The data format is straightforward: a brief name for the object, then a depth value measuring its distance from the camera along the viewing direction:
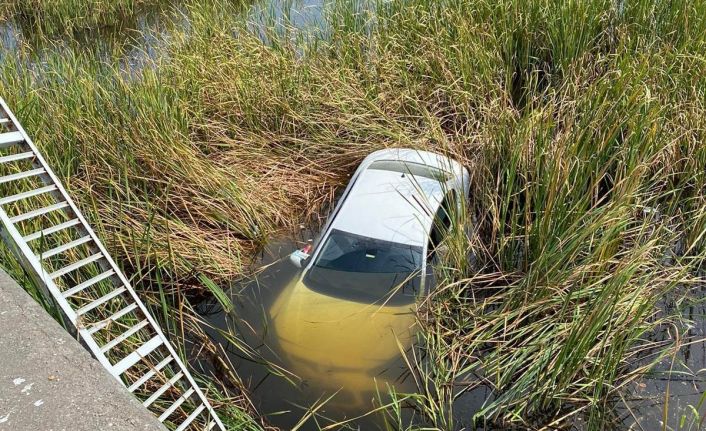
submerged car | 3.27
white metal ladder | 2.46
